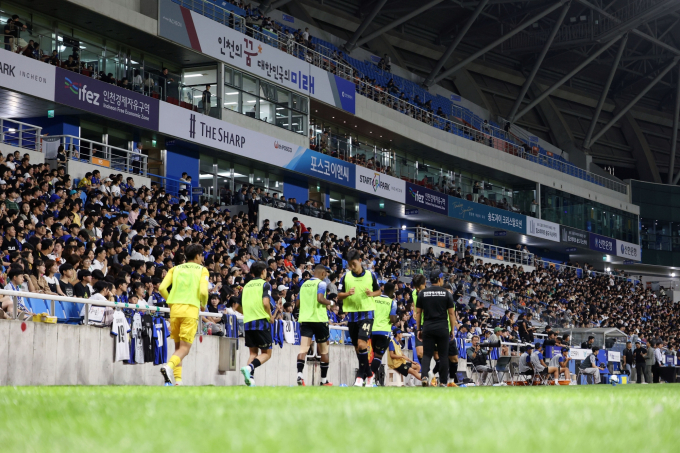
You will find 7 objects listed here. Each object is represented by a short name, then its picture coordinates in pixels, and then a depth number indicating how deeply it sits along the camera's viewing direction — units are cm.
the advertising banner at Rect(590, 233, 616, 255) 5881
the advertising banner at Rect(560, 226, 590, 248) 5622
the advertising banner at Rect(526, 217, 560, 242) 5316
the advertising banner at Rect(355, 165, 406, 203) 4053
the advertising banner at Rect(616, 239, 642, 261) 6153
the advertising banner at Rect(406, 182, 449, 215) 4391
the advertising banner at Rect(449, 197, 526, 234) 4766
